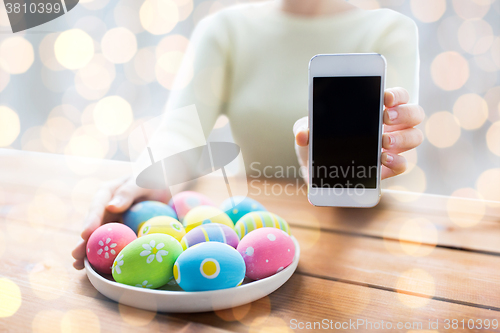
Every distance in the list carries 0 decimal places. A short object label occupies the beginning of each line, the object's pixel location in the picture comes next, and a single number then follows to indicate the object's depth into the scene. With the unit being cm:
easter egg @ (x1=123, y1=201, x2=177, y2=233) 54
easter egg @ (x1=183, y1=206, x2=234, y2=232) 52
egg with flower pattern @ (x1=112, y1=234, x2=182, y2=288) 39
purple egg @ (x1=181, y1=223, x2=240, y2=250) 46
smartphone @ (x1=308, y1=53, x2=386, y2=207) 51
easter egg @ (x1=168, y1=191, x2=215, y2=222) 58
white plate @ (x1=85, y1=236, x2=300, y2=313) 37
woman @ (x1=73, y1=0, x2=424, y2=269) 94
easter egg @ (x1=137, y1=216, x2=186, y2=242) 49
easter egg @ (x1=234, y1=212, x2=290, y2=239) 51
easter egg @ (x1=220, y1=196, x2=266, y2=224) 58
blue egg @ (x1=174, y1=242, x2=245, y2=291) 38
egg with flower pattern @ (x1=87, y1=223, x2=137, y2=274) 44
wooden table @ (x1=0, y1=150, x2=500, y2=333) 37
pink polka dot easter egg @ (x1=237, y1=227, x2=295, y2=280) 42
